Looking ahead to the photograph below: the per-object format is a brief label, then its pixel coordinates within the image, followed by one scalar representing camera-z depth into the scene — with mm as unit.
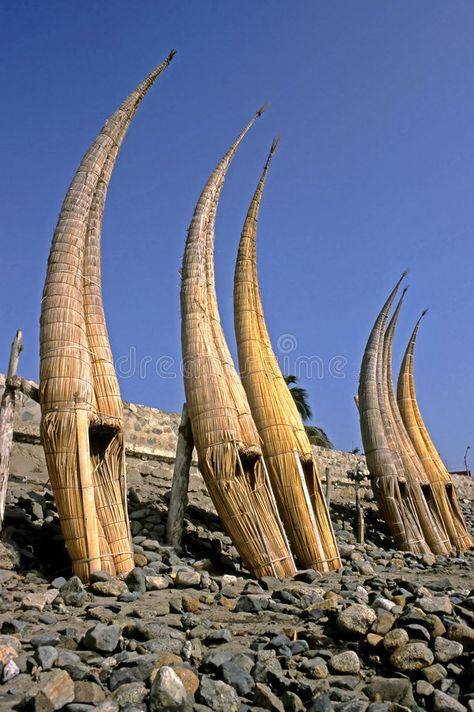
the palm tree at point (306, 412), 26047
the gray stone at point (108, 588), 5055
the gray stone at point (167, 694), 2832
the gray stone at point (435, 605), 4023
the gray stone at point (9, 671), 3107
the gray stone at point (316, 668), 3400
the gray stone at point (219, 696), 2955
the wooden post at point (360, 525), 11108
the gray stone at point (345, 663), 3453
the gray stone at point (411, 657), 3436
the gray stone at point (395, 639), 3580
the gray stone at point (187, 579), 5620
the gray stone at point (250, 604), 4859
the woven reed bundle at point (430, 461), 12391
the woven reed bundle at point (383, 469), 10852
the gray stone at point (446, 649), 3490
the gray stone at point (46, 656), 3229
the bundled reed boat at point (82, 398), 5531
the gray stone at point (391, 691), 3105
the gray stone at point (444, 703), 2949
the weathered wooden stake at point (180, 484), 7270
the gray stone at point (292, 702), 2977
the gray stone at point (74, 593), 4703
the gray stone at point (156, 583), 5441
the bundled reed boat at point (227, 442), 6418
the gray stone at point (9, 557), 5547
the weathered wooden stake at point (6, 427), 5867
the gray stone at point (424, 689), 3154
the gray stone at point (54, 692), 2750
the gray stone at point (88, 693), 2883
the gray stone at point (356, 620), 3869
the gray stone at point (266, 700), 2951
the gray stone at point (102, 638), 3525
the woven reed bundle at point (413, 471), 11453
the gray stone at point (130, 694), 2912
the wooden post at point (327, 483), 11921
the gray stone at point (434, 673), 3297
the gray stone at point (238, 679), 3156
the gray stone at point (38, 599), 4461
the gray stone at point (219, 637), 3891
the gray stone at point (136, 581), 5277
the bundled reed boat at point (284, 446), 7203
